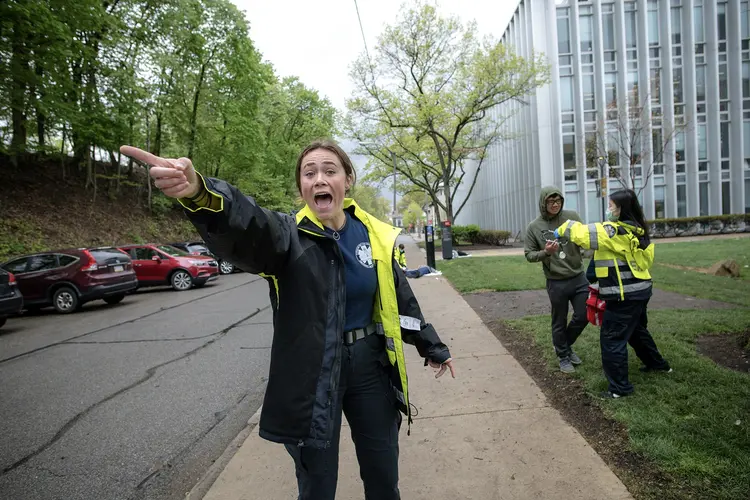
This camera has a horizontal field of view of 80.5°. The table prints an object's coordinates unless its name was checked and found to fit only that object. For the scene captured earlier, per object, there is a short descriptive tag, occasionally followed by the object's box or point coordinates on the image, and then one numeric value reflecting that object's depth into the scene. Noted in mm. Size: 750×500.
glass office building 25859
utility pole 26194
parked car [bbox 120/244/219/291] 14602
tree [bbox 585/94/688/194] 25266
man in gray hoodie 4504
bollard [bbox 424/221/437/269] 15375
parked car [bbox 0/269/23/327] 8784
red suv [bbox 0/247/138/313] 11047
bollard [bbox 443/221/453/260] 18961
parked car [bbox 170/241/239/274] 17625
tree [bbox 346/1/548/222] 21797
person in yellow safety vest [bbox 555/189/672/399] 3695
